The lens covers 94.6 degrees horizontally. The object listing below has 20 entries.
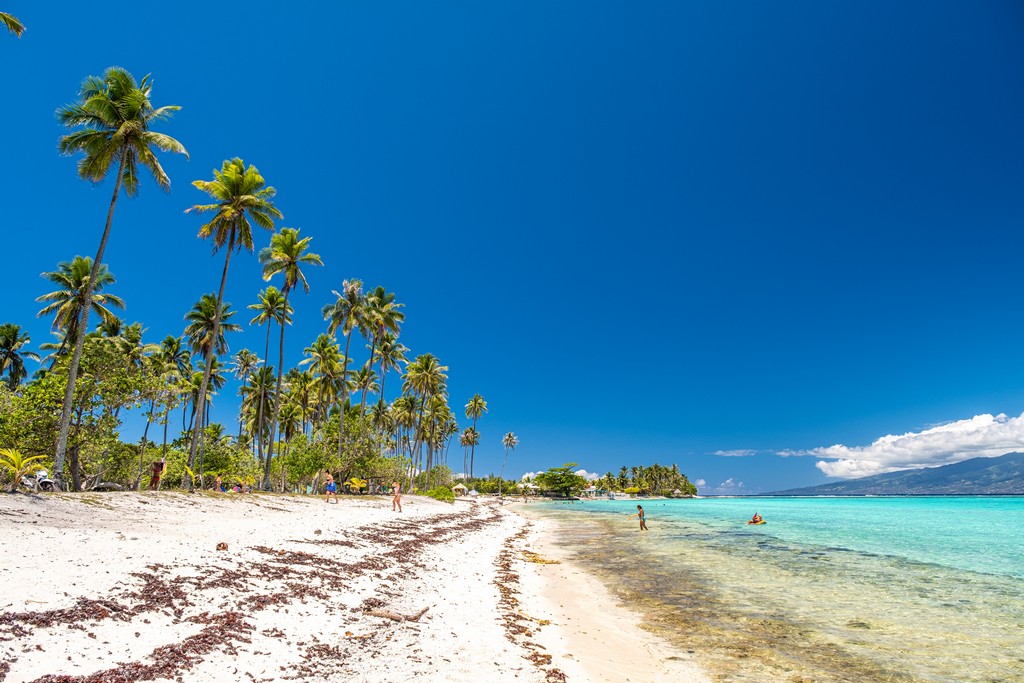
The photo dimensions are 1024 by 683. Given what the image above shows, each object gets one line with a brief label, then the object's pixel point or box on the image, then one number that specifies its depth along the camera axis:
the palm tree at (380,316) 50.56
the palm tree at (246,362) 73.06
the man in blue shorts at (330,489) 31.59
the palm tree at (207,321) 46.88
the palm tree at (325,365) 57.00
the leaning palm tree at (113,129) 22.83
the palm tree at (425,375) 68.30
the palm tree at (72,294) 35.66
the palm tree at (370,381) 71.34
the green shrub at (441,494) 58.94
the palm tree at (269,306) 44.44
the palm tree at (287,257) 38.30
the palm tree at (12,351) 49.72
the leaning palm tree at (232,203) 30.16
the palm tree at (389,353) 61.97
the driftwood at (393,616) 8.77
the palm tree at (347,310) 48.31
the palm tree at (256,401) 59.03
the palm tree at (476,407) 102.25
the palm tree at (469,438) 113.38
